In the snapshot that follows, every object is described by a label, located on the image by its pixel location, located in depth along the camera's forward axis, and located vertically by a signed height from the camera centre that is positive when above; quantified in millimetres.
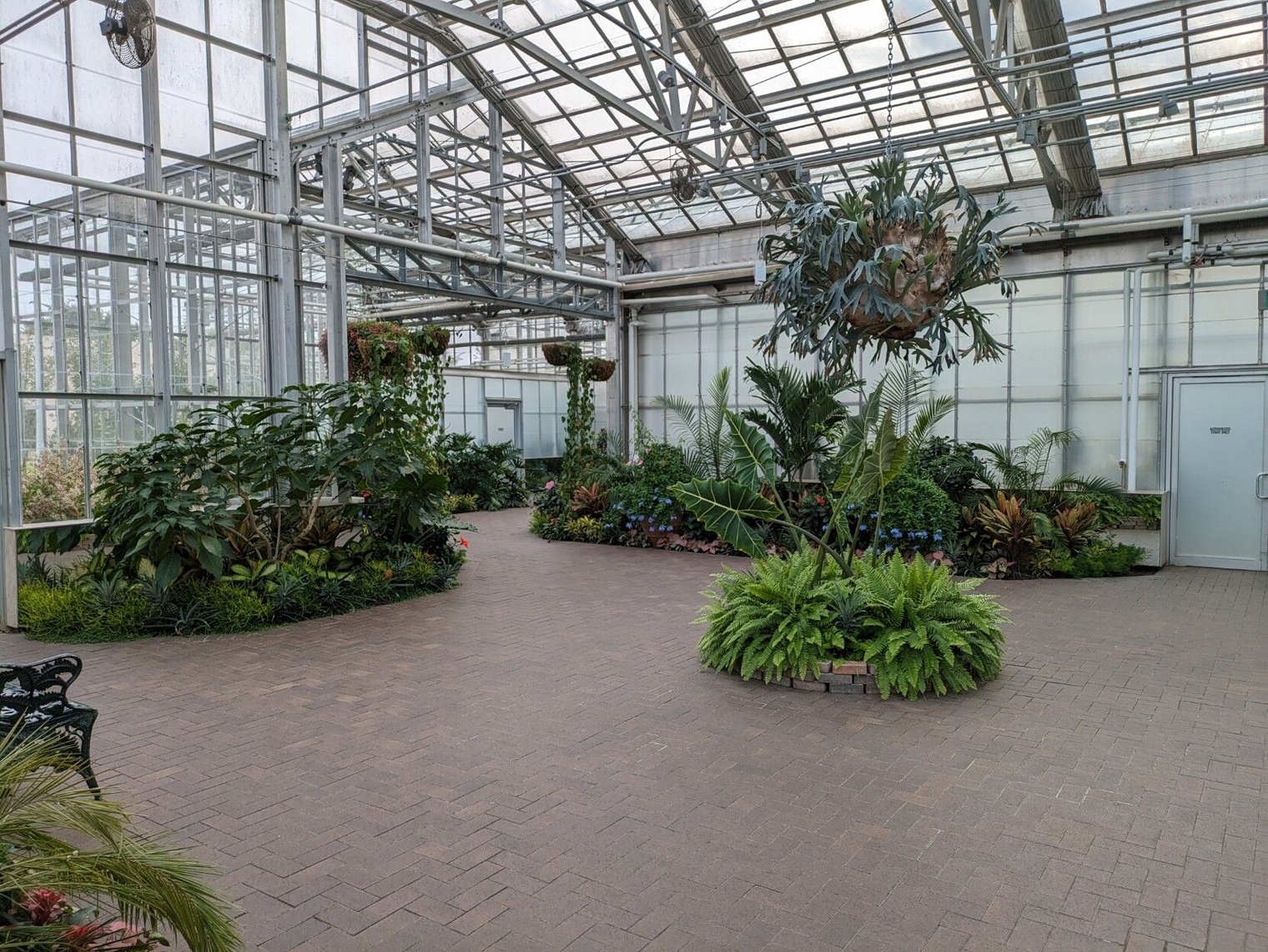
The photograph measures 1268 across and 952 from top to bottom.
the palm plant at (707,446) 12234 -66
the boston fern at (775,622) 5594 -1184
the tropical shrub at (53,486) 7672 -379
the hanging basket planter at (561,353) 14062 +1412
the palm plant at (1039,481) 10828 -499
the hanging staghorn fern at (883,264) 4215 +871
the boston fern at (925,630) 5406 -1196
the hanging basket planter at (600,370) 14750 +1214
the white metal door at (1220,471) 10617 -383
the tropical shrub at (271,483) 7289 -371
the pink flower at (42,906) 2051 -1078
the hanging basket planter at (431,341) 10367 +1186
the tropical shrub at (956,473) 10820 -391
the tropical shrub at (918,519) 9977 -884
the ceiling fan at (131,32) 5945 +2768
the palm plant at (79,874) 1975 -978
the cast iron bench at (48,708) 3568 -1096
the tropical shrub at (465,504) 16909 -1187
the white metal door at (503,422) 20312 +453
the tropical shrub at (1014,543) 9852 -1137
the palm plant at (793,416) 10078 +303
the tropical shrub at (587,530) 12812 -1280
